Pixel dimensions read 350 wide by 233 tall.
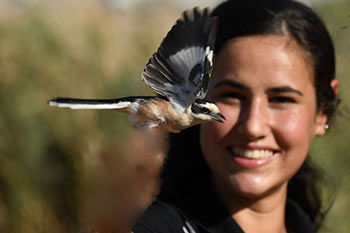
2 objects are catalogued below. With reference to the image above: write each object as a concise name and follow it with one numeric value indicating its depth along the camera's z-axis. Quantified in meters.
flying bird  2.10
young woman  2.39
